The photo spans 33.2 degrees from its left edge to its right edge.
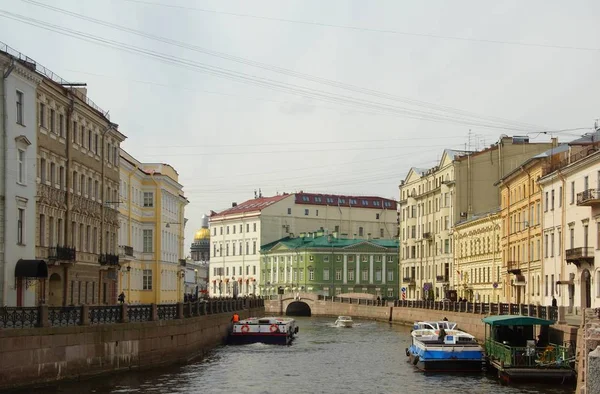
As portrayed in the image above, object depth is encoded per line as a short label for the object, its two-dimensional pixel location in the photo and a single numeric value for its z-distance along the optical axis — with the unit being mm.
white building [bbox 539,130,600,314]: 54875
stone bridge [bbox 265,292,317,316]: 130775
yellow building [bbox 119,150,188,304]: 75438
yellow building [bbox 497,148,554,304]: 68625
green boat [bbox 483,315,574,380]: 38562
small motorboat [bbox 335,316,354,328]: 94438
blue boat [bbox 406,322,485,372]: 44406
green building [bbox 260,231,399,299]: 143125
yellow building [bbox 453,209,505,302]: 83875
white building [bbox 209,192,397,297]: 155000
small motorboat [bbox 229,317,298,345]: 63250
